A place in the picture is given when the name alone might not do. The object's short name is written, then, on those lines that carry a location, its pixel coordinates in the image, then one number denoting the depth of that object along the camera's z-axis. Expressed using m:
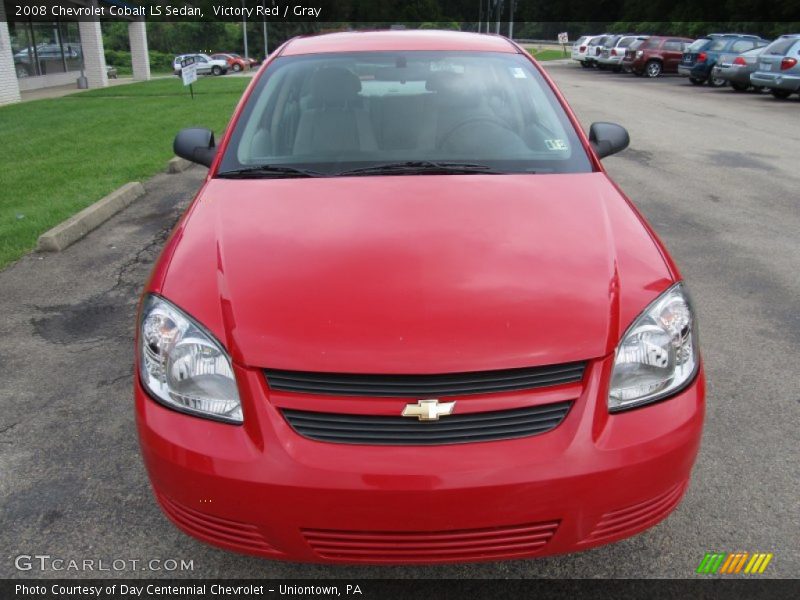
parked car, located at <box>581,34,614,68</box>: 33.94
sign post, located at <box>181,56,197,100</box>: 13.84
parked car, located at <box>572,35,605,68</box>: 35.89
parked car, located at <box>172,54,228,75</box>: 45.09
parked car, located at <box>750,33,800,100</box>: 17.34
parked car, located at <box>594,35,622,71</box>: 32.65
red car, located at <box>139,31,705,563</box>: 1.83
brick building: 26.23
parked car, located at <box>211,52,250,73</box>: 47.22
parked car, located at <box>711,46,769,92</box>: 19.68
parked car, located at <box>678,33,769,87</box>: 22.95
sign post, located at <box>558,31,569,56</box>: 44.60
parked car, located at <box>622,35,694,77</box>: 28.33
